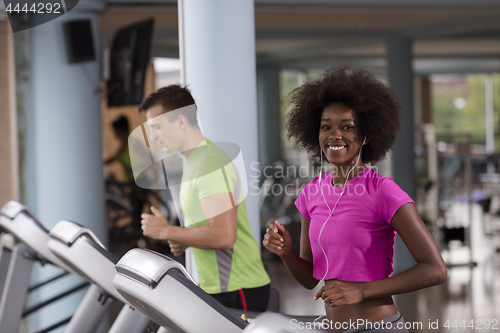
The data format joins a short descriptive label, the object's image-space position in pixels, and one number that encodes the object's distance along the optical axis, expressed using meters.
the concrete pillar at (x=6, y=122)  5.79
